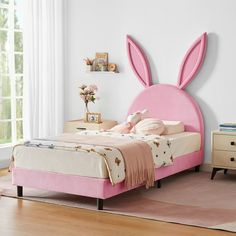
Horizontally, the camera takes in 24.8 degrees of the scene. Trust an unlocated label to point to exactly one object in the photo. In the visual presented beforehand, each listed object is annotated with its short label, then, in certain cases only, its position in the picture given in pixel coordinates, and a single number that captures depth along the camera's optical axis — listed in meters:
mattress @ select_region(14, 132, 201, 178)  4.28
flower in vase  6.36
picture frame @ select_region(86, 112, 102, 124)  6.29
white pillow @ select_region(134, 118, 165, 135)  5.43
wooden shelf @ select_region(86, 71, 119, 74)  6.49
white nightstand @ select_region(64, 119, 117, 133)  6.18
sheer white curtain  6.38
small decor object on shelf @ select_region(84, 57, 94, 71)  6.53
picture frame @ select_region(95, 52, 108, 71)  6.44
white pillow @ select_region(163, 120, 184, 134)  5.61
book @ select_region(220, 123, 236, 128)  5.46
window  6.29
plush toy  5.59
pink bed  5.67
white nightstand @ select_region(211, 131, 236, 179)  5.41
